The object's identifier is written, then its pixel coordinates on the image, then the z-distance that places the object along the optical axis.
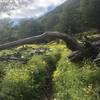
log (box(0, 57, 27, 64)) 6.92
